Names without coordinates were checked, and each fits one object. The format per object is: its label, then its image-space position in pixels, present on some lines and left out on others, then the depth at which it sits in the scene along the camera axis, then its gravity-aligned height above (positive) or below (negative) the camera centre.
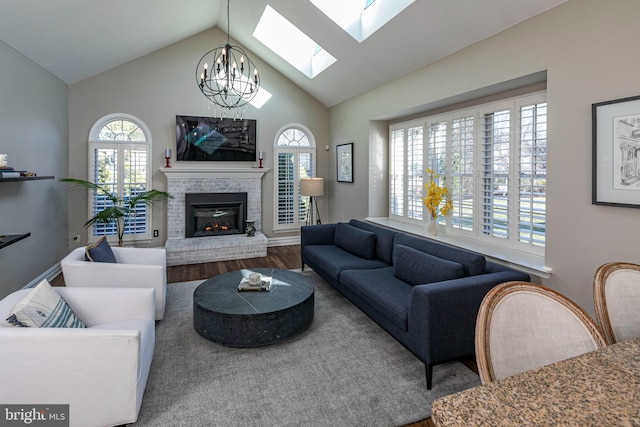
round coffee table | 2.93 -0.85
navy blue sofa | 2.47 -0.62
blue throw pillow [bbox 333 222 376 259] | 4.41 -0.37
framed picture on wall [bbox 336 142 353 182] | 6.35 +0.95
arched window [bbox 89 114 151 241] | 5.91 +0.81
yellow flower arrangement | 4.28 +0.16
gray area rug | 2.19 -1.21
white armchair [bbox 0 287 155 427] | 1.85 -0.85
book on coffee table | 3.40 -0.71
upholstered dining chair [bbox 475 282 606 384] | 1.13 -0.39
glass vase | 4.38 -0.18
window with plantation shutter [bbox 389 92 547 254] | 3.29 +0.50
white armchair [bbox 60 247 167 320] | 3.07 -0.56
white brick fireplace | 5.95 +0.00
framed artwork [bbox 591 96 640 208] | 2.30 +0.40
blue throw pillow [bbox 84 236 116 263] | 3.26 -0.38
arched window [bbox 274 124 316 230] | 7.11 +0.87
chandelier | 6.38 +2.51
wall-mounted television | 6.30 +1.35
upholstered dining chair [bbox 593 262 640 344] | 1.38 -0.36
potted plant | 5.59 +0.17
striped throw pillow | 1.98 -0.58
